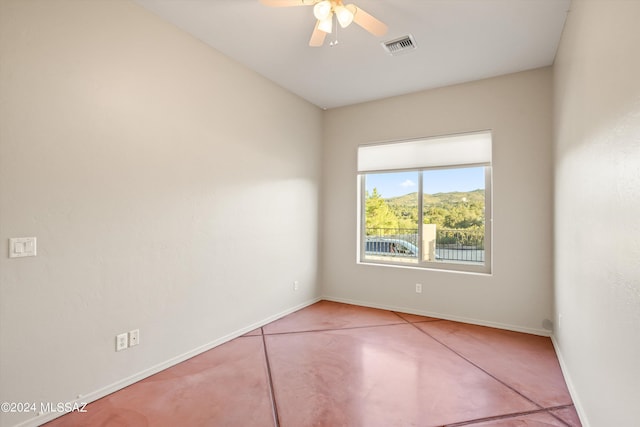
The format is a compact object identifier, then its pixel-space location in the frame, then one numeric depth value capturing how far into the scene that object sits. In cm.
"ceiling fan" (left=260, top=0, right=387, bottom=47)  209
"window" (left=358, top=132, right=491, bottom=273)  398
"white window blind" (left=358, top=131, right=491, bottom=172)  395
